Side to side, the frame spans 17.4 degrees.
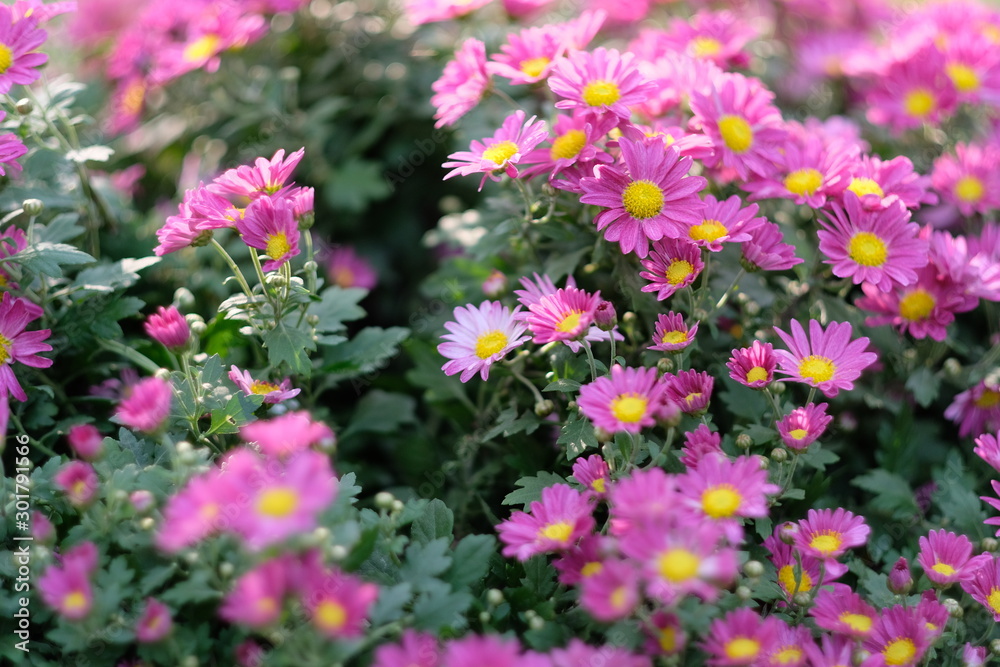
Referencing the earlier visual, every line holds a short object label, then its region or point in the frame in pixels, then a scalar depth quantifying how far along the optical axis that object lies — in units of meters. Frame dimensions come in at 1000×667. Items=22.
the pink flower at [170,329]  1.44
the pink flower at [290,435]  1.36
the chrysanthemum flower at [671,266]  1.46
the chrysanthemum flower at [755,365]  1.44
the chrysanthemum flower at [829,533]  1.42
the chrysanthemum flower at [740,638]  1.37
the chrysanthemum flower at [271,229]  1.44
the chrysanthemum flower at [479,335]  1.47
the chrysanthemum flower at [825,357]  1.45
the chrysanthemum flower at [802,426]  1.43
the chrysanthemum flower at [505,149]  1.46
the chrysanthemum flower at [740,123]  1.50
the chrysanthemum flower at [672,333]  1.44
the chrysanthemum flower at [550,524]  1.40
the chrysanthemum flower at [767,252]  1.47
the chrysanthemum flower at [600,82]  1.47
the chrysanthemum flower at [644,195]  1.46
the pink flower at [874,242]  1.49
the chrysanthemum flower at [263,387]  1.45
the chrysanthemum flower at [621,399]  1.40
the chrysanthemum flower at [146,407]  1.39
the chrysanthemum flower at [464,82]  1.53
